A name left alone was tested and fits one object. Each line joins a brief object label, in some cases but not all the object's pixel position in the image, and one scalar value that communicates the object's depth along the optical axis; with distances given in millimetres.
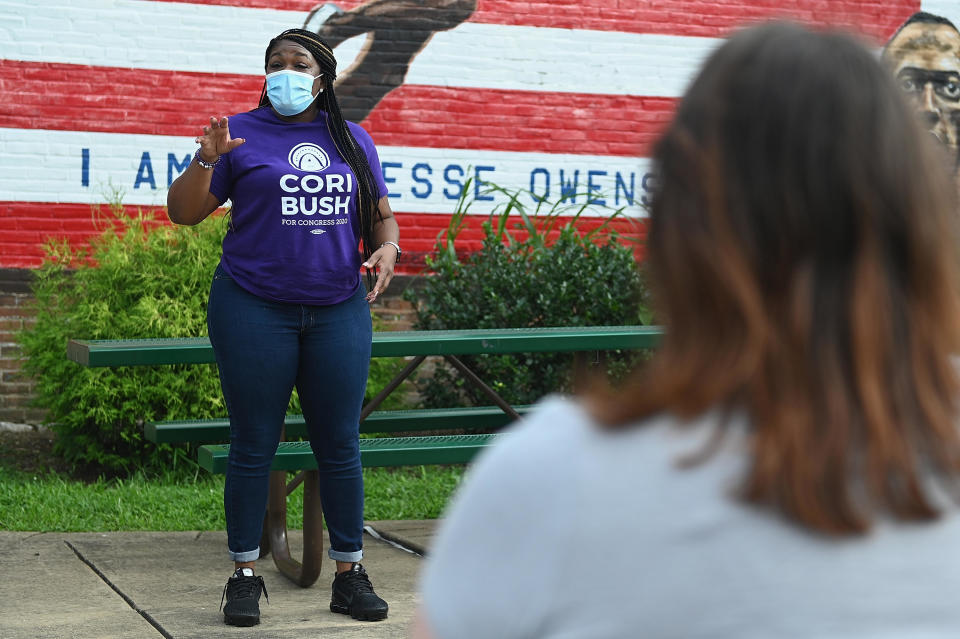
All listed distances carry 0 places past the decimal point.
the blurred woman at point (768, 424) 2000
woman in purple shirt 7672
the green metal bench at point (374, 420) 8859
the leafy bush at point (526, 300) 14477
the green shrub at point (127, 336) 13336
